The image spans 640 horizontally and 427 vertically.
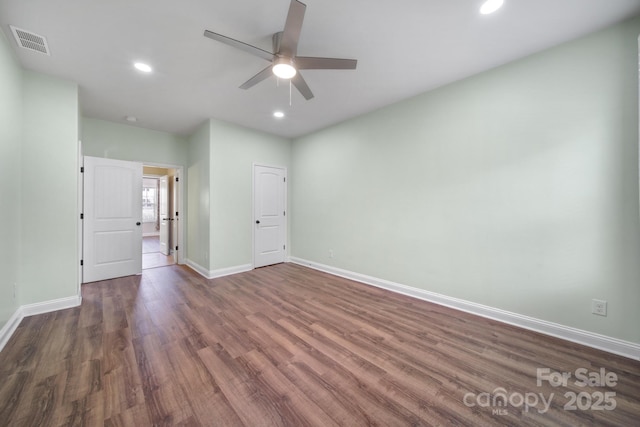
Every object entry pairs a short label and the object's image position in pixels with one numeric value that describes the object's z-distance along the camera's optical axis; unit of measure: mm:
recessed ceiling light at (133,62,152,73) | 2545
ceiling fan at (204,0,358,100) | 1733
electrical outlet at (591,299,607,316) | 2072
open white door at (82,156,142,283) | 3900
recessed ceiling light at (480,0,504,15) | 1795
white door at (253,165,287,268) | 4770
